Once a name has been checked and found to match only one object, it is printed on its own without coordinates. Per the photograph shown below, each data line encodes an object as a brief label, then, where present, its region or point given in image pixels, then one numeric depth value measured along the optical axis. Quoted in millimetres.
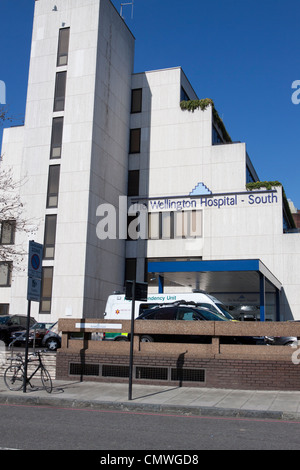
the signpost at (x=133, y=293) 12281
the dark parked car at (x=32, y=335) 23772
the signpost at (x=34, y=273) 13234
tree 35000
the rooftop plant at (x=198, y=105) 39250
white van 19823
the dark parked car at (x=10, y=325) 26275
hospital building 33972
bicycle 12997
